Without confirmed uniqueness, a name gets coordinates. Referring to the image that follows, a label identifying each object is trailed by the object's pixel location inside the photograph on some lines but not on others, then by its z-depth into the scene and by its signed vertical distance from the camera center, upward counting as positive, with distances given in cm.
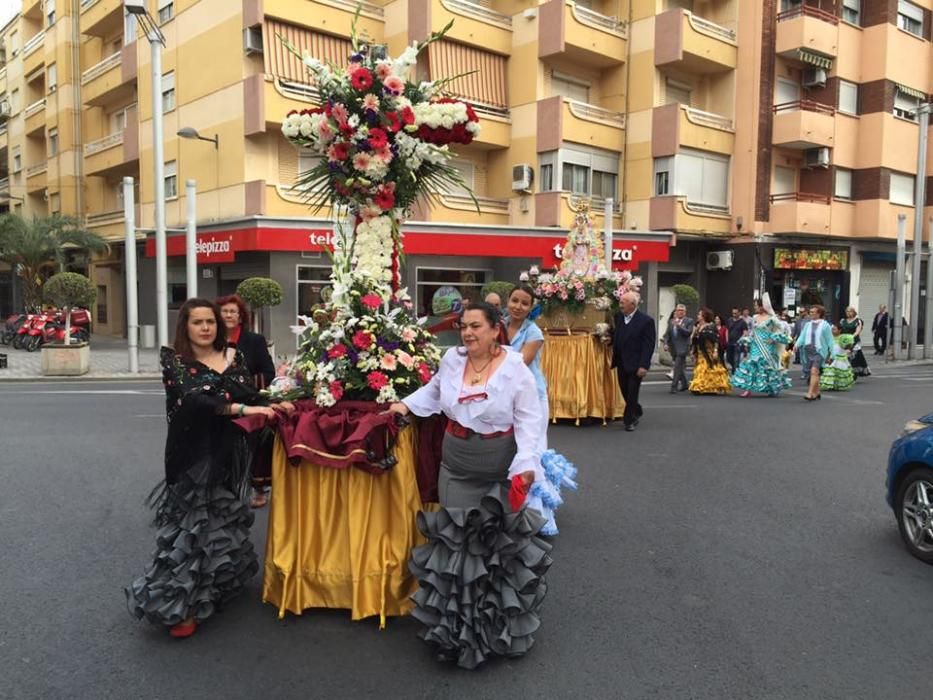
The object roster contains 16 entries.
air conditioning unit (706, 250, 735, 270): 2747 +152
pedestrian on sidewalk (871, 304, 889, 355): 2617 -90
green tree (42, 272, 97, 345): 1734 +8
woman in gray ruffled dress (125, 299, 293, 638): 389 -102
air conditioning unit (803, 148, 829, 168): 2775 +525
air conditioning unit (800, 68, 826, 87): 2769 +812
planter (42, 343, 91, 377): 1688 -147
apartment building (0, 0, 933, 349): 2252 +557
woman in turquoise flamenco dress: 1449 -114
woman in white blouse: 362 -104
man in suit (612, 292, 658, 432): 984 -61
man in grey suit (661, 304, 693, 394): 1480 -78
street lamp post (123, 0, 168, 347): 1730 +257
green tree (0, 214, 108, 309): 2619 +176
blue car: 513 -125
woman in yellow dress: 1452 -126
